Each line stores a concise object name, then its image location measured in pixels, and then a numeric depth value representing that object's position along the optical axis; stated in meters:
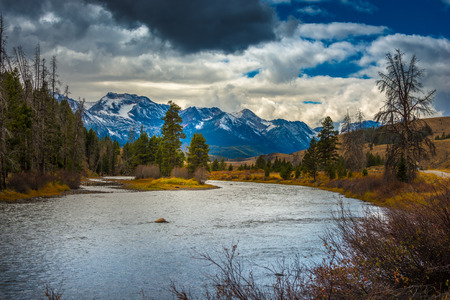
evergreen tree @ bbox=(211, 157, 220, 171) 145.93
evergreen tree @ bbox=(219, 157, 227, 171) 151.35
